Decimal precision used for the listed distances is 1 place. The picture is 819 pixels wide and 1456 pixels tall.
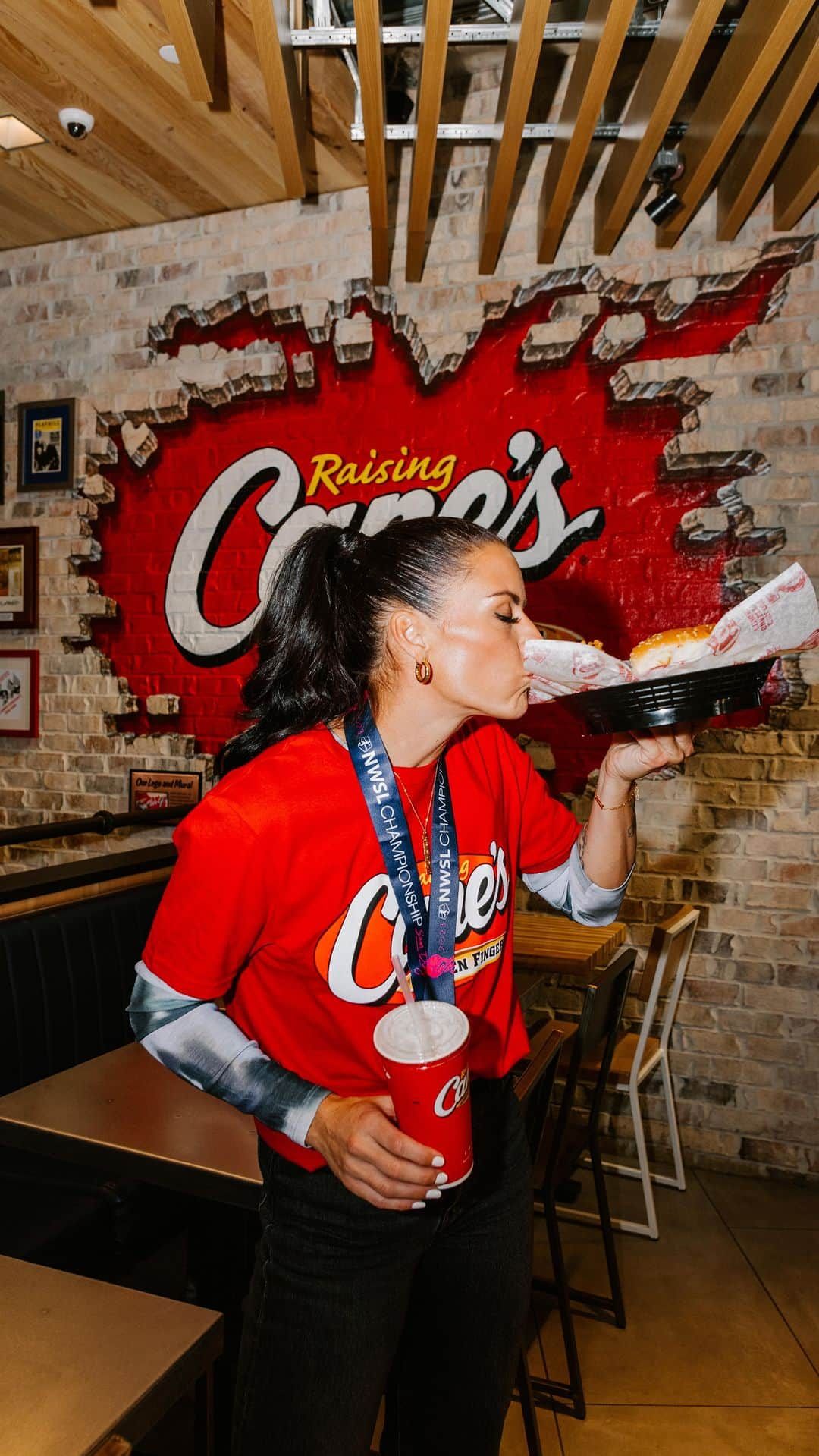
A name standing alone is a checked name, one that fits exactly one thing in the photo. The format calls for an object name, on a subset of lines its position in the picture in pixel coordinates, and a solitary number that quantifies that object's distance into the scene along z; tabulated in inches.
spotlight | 119.8
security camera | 125.0
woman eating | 42.1
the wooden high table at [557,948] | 107.9
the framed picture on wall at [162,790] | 157.1
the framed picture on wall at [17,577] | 167.0
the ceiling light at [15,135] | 129.5
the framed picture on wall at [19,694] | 167.5
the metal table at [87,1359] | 31.8
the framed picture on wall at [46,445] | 164.1
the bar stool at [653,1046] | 106.9
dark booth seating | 80.6
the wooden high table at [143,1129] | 54.7
